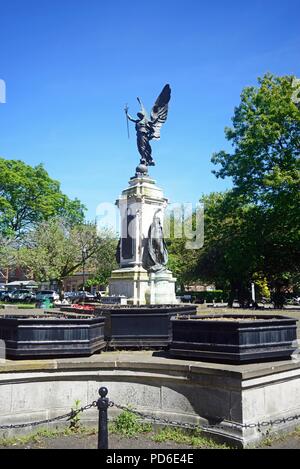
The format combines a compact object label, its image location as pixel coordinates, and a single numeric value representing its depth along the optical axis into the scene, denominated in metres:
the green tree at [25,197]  48.45
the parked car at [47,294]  44.24
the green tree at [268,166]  26.70
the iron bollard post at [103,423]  4.94
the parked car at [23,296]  47.09
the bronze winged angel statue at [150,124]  18.72
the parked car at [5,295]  49.38
